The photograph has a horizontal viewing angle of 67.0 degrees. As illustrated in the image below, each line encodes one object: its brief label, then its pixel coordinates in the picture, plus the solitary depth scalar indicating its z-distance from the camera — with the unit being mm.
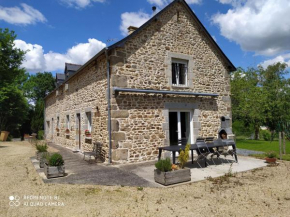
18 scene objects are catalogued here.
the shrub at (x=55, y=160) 6082
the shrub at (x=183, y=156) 5559
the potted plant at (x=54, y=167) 5965
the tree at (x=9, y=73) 17484
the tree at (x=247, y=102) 19719
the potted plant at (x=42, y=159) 7162
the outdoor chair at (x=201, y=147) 6969
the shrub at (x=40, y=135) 20541
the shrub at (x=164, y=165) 5391
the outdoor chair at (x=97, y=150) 8505
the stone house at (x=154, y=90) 7910
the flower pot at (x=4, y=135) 20344
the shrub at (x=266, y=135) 21609
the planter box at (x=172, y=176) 5297
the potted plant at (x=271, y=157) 7734
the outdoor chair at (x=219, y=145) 7453
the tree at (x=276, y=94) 22714
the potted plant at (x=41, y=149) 8156
